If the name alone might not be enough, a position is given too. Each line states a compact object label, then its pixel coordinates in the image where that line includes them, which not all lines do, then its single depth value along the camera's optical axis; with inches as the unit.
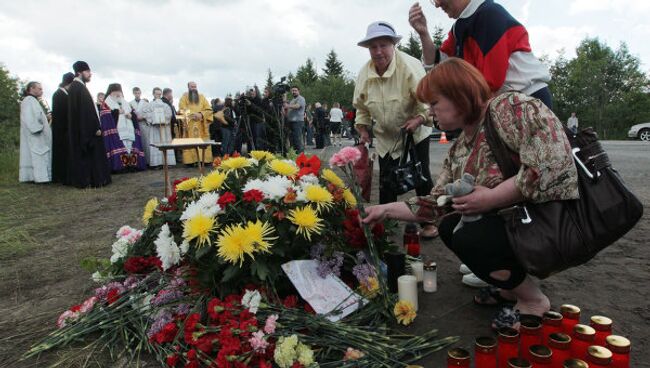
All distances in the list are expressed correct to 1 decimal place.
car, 831.7
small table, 213.1
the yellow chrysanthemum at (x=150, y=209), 107.4
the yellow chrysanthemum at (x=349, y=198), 99.6
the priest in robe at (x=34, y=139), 333.4
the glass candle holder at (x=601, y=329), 61.4
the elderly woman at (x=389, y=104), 126.7
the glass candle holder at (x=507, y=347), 60.4
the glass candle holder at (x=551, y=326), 64.7
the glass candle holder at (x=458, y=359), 57.5
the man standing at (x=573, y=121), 1032.8
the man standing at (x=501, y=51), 88.3
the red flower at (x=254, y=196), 87.0
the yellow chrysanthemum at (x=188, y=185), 104.4
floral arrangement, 73.4
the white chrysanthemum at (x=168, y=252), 87.7
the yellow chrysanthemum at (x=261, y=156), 111.2
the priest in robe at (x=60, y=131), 319.0
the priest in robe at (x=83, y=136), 302.0
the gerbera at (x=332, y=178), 104.2
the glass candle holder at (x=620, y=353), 54.6
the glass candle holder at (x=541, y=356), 54.7
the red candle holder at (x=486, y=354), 58.8
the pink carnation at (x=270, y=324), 73.4
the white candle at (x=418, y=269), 105.0
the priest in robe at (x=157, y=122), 418.3
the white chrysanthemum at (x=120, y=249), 106.7
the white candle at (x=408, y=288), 87.9
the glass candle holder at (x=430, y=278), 102.0
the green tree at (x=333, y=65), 2369.2
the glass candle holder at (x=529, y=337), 64.0
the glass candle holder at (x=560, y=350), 57.7
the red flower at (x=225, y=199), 86.2
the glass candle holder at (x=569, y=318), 66.2
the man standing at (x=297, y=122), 411.7
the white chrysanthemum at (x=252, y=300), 78.9
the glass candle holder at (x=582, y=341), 58.9
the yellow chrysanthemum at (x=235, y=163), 102.0
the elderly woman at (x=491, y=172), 65.3
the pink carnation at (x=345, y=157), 92.4
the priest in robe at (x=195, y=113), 434.6
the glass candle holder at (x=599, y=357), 52.6
